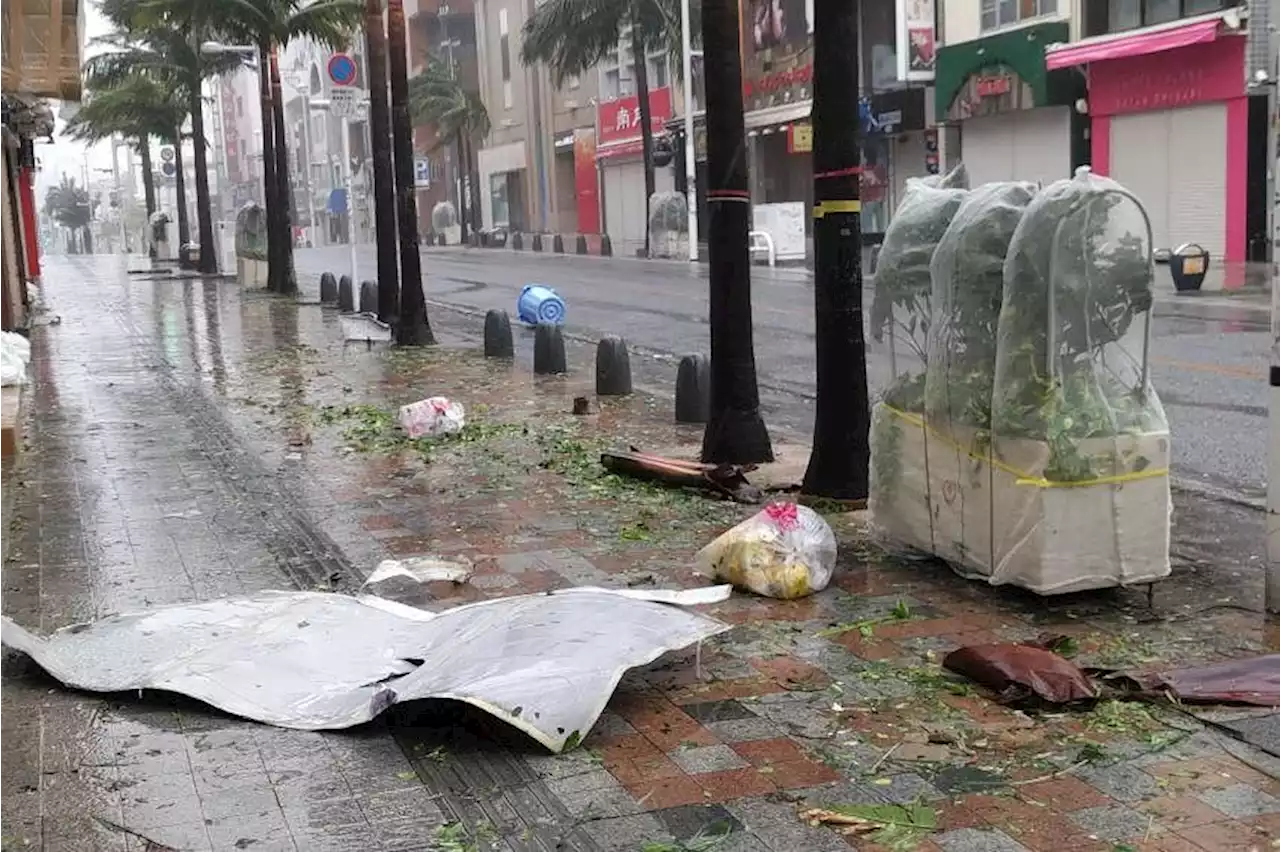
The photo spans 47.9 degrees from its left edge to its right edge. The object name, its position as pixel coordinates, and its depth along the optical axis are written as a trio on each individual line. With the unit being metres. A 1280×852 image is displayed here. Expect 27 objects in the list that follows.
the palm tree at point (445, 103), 60.78
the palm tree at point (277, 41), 25.75
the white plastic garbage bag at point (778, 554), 5.99
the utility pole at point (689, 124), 38.72
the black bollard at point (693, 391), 11.00
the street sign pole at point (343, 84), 22.19
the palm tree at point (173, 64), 32.28
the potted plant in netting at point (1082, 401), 5.47
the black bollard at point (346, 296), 23.87
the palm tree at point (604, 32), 40.78
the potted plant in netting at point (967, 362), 5.84
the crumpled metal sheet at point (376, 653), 4.45
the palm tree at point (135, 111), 37.88
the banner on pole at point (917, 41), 34.22
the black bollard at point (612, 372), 12.60
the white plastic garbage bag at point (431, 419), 10.38
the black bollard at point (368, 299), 22.12
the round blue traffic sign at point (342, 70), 22.16
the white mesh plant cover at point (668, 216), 40.44
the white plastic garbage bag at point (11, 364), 12.02
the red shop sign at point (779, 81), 41.03
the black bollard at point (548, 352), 14.48
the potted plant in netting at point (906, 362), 6.39
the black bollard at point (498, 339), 16.20
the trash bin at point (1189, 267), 20.64
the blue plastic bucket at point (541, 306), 20.06
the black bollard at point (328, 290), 25.56
